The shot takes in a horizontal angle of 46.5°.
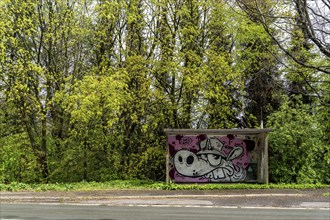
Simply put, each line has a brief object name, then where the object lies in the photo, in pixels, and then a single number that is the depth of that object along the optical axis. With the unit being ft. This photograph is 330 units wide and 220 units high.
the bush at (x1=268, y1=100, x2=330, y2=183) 59.16
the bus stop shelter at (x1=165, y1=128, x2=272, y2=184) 59.62
